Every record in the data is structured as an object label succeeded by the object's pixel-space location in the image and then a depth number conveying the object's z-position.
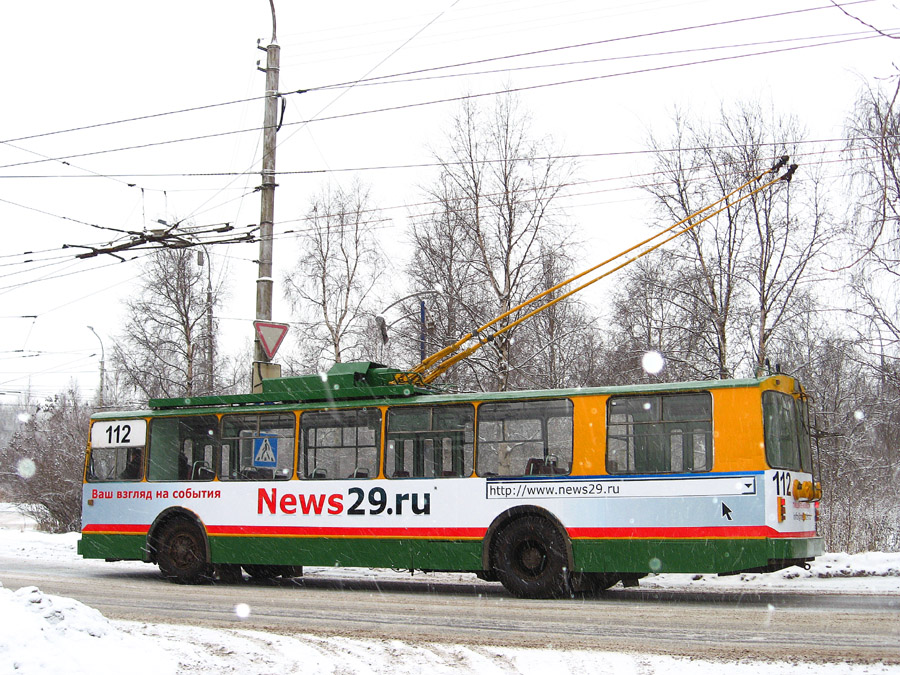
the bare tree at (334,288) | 38.22
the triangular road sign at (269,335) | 15.69
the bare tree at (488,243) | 26.84
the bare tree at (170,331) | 43.56
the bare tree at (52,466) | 30.12
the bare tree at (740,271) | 25.16
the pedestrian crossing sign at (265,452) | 14.24
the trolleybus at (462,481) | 11.19
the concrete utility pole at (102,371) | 38.03
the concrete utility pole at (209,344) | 42.44
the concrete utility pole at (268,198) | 16.88
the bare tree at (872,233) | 16.10
